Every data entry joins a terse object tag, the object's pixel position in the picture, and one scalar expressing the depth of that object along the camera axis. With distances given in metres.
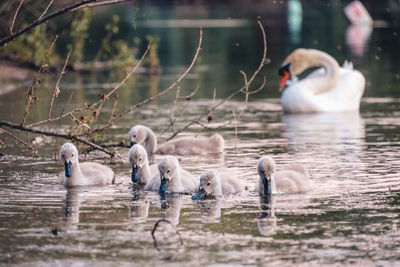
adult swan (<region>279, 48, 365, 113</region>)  18.88
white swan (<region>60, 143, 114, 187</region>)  11.11
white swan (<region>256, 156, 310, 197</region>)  10.25
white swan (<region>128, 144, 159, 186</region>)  11.39
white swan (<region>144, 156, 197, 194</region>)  10.61
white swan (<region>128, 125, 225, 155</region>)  13.86
